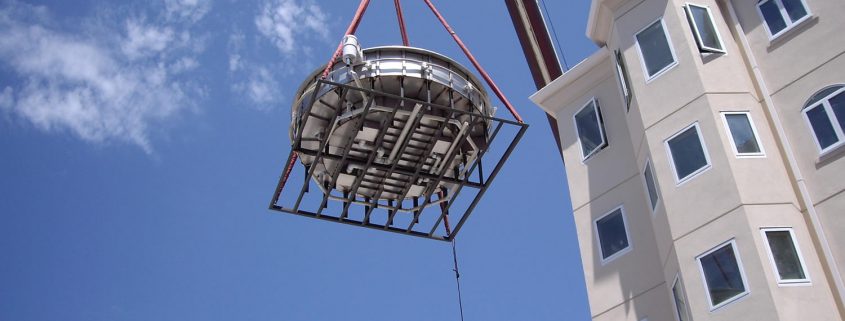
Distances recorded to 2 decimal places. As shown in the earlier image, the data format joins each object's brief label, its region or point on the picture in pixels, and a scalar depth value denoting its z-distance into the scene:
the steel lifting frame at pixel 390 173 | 26.45
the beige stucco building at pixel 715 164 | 21.94
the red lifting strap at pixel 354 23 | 25.73
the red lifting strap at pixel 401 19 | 31.12
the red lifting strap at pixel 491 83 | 27.73
